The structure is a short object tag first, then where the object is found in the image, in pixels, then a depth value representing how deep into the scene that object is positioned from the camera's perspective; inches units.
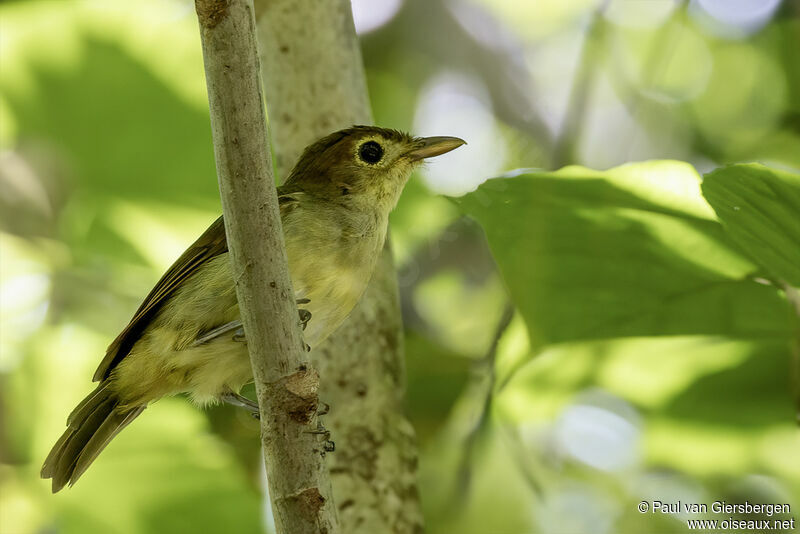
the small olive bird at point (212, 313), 142.2
